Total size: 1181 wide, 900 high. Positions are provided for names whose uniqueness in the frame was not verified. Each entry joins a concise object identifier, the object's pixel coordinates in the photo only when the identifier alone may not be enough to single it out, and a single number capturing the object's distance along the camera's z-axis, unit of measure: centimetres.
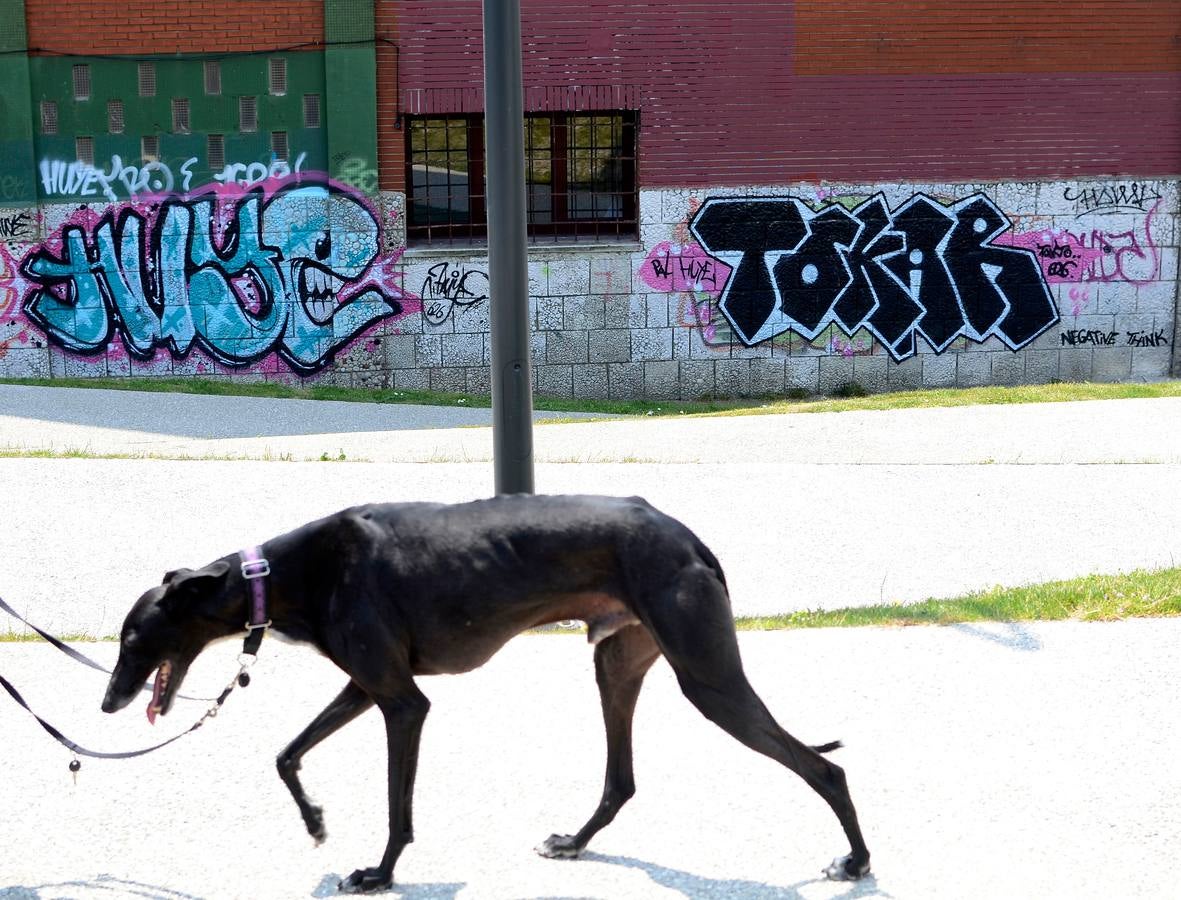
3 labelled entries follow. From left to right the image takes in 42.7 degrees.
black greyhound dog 389
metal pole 663
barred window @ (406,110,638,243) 1650
